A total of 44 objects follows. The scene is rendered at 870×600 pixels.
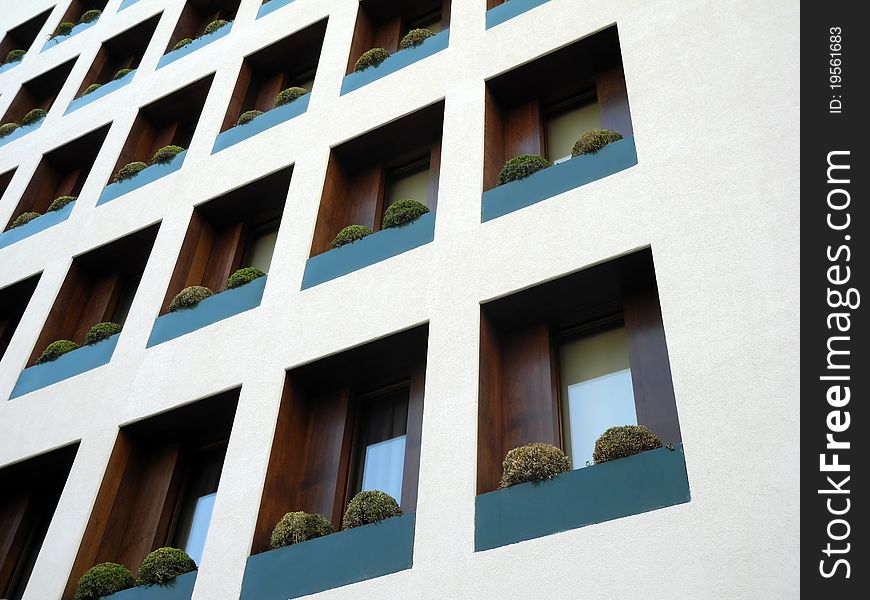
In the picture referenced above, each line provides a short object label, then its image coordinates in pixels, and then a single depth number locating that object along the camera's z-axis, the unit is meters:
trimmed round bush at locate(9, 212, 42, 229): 20.88
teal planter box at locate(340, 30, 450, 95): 16.75
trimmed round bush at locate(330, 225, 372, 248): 14.48
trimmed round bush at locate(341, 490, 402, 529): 11.10
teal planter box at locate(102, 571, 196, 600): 11.76
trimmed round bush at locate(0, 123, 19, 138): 24.56
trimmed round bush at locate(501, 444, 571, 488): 10.30
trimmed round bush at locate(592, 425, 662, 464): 9.97
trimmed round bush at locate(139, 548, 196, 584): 12.14
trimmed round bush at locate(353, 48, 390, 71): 17.42
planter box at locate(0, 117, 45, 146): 23.97
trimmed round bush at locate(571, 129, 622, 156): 13.03
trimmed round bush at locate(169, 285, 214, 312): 15.52
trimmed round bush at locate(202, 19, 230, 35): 22.19
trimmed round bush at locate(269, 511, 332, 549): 11.45
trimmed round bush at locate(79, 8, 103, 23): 26.95
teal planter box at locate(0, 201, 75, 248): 19.94
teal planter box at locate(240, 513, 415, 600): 10.57
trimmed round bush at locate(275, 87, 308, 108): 18.27
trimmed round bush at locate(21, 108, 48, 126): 24.22
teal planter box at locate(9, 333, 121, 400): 15.91
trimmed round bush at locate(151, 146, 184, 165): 19.16
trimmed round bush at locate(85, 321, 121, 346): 16.34
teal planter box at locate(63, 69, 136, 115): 22.83
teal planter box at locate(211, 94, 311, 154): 17.80
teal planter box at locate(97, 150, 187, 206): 18.94
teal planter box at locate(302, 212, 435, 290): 13.78
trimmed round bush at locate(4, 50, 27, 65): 28.12
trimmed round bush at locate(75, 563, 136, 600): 12.39
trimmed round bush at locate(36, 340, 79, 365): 16.80
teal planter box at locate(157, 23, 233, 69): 21.81
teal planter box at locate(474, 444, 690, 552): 9.37
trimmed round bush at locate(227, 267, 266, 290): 15.27
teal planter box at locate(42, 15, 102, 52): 26.77
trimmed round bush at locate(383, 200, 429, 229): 14.07
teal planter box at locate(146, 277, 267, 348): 14.83
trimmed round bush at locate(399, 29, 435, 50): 17.19
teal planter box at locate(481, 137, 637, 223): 12.66
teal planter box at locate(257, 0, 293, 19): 21.06
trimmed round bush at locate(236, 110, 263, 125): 18.61
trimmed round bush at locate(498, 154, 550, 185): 13.51
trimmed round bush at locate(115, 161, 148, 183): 19.52
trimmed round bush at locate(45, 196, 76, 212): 20.31
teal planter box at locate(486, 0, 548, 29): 16.03
